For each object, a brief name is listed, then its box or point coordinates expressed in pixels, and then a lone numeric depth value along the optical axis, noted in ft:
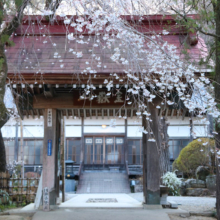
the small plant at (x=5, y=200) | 28.43
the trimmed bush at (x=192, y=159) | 45.03
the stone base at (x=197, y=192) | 42.33
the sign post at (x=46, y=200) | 23.00
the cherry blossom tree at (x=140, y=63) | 16.63
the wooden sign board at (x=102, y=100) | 24.73
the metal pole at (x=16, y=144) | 57.14
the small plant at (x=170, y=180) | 38.57
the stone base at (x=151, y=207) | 23.65
